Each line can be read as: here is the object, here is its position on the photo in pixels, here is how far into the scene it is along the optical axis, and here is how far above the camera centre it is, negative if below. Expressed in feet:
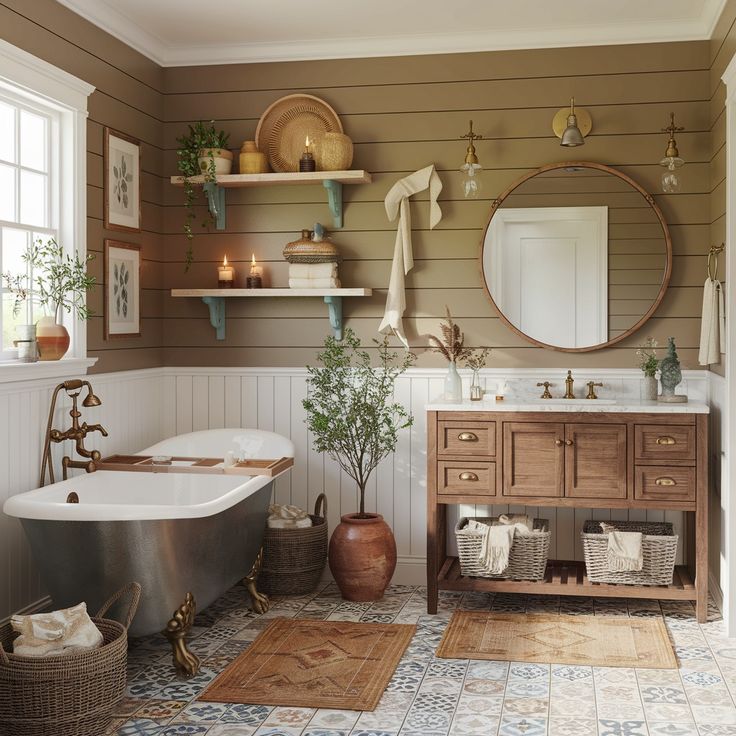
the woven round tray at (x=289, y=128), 15.49 +3.73
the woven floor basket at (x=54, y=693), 9.16 -3.36
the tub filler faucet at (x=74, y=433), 12.39 -1.09
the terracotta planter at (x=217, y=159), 15.35 +3.17
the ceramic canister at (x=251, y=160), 15.29 +3.13
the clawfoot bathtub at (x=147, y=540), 10.38 -2.18
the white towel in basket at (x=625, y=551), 13.17 -2.81
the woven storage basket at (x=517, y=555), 13.60 -2.96
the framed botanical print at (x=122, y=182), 14.14 +2.65
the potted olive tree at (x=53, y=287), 12.34 +0.88
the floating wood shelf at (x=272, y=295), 14.99 +0.93
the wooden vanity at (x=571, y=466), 13.14 -1.62
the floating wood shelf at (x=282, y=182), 14.82 +2.76
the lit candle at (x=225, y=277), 15.55 +1.25
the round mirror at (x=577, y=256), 14.55 +1.50
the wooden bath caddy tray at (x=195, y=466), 13.08 -1.61
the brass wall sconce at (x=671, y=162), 14.11 +2.85
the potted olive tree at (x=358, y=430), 14.11 -1.20
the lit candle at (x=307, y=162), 14.97 +3.03
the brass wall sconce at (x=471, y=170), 14.70 +2.88
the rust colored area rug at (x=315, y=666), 10.57 -3.85
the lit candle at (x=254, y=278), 15.46 +1.23
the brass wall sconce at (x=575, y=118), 14.65 +3.63
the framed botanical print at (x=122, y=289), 14.23 +0.99
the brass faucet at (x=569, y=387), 14.62 -0.55
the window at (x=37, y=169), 12.12 +2.50
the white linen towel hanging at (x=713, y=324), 13.23 +0.40
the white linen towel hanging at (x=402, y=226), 15.07 +2.05
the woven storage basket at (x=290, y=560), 14.46 -3.20
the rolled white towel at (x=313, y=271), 15.06 +1.32
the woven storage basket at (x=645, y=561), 13.23 -2.98
